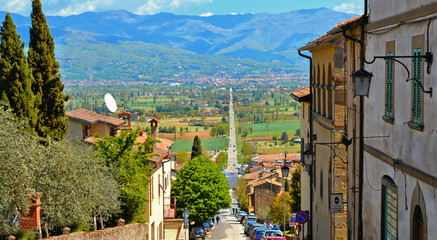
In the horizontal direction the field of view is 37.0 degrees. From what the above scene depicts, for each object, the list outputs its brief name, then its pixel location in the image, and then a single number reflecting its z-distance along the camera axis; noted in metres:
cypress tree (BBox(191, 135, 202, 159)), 100.44
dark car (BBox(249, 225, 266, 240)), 47.34
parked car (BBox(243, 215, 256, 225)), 76.14
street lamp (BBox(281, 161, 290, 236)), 31.16
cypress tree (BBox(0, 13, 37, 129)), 26.05
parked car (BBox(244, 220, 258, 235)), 61.24
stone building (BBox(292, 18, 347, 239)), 19.75
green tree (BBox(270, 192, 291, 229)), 79.94
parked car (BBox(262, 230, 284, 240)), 42.41
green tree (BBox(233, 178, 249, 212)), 122.34
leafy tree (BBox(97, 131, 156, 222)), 30.89
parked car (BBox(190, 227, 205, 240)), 57.43
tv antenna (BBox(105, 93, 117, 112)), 35.17
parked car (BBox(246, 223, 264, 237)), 57.66
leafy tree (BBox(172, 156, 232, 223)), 64.44
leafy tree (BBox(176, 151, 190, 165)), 175.65
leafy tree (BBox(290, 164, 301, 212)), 63.50
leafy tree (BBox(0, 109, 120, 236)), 17.36
